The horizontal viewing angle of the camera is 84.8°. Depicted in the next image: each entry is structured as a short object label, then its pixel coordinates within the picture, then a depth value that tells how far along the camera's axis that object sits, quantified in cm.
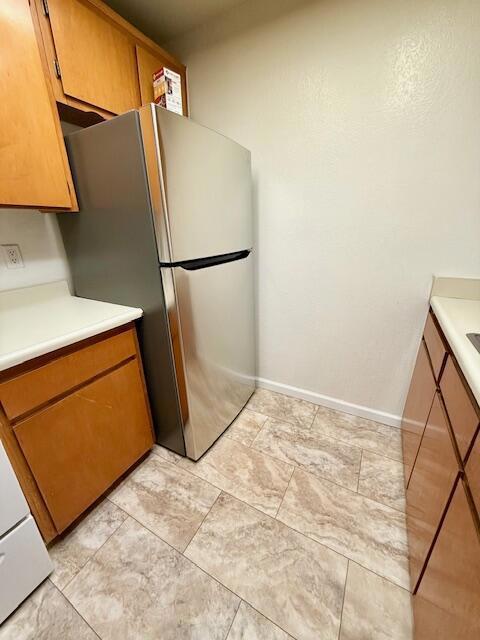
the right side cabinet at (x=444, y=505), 52
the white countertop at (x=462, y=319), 64
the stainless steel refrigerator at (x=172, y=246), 99
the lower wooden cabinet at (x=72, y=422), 86
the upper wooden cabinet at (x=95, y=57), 99
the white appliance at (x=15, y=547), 81
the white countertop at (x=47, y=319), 85
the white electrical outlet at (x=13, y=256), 125
